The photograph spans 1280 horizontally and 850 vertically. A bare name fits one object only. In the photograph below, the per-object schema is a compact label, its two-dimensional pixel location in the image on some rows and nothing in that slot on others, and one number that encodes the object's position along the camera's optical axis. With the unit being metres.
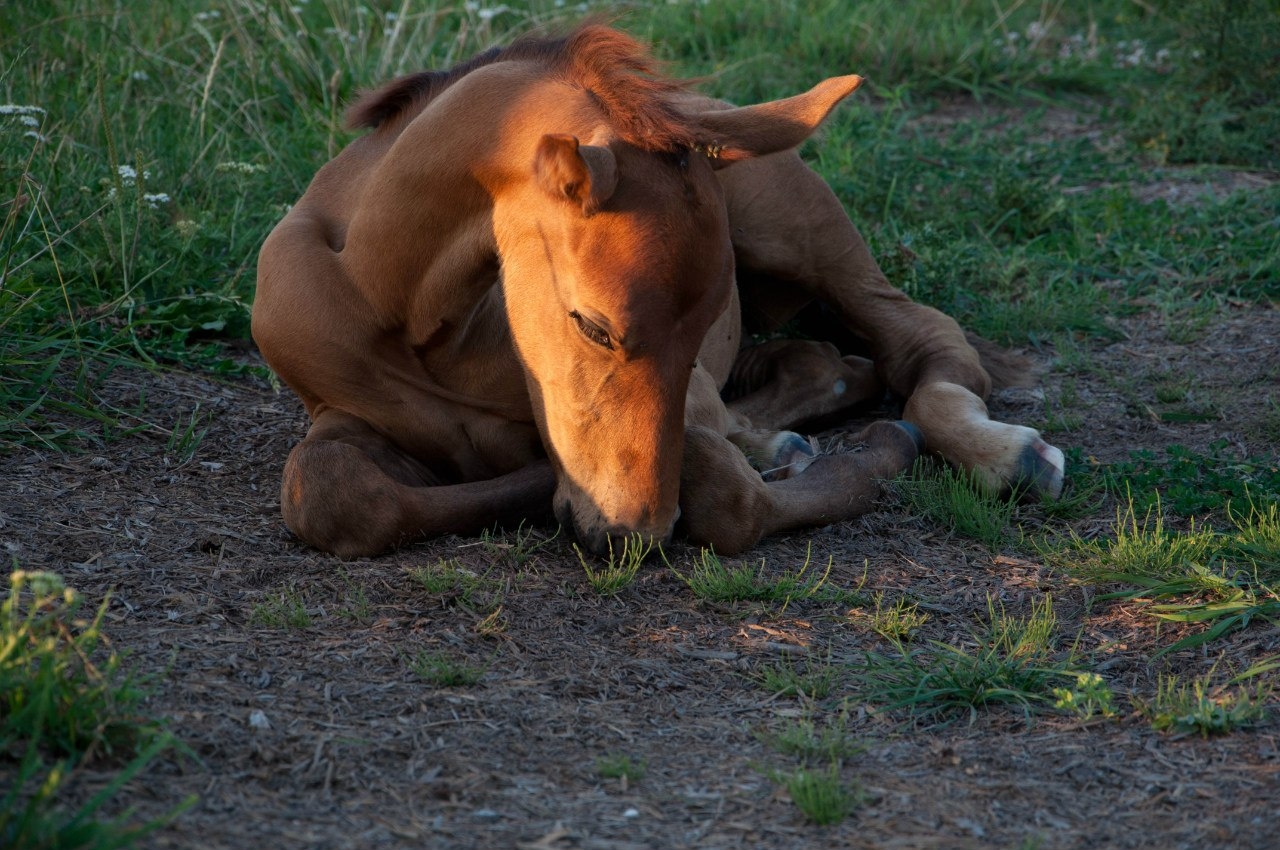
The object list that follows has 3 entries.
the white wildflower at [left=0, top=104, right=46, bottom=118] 9.21
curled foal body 6.19
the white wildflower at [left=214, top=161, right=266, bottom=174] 10.91
